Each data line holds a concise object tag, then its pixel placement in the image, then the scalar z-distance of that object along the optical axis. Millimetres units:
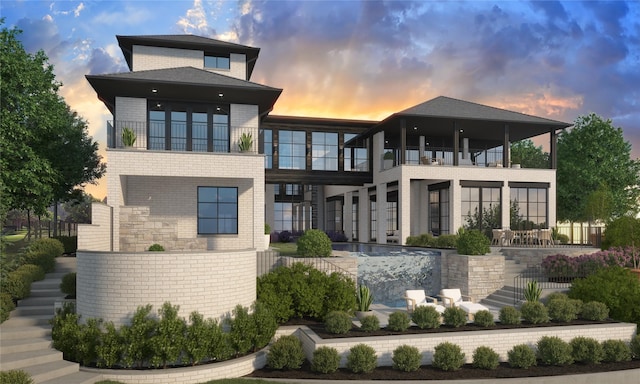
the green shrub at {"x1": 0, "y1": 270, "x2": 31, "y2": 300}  12609
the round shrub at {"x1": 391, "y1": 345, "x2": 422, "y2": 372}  10664
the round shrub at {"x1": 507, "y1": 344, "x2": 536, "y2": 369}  11195
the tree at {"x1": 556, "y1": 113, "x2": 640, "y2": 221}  34344
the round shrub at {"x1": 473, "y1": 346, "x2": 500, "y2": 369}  11000
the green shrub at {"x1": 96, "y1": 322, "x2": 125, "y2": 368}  9961
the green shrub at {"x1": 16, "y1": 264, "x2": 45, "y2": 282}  13659
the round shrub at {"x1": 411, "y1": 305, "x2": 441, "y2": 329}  12328
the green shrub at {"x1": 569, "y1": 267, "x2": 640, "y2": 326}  13789
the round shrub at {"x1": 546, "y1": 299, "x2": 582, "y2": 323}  13258
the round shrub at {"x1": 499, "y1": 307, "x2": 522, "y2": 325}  12750
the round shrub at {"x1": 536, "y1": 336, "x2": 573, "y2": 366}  11383
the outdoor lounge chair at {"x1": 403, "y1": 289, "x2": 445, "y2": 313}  15088
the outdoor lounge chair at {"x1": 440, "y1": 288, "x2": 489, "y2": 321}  14297
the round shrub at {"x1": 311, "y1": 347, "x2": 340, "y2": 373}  10430
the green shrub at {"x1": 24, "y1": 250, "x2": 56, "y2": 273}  15055
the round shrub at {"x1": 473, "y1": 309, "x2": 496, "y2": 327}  12510
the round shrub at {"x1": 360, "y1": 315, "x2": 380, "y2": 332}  11859
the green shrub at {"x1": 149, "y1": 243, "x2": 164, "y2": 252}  15031
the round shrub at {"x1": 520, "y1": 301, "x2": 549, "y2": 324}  12938
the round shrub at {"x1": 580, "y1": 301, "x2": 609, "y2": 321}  13320
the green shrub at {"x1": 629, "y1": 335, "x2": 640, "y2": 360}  12055
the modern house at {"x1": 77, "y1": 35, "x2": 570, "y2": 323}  11086
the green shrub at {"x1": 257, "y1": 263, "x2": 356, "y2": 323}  13078
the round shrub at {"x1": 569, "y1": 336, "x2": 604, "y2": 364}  11586
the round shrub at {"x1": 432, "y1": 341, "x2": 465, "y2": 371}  10805
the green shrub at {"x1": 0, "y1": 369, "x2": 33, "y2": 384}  7916
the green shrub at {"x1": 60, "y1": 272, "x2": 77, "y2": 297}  13195
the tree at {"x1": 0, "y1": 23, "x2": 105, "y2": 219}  17750
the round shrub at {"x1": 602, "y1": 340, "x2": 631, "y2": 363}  11789
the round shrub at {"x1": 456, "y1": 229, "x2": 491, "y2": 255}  19172
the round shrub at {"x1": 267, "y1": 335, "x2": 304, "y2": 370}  10766
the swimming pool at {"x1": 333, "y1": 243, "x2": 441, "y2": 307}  19344
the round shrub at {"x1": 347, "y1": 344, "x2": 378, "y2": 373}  10484
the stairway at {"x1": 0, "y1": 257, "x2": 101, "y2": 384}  9461
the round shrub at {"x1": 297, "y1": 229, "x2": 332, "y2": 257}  16672
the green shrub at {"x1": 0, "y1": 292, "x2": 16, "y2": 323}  11599
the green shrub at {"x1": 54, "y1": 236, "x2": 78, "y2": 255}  19312
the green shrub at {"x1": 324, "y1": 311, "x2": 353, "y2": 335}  11641
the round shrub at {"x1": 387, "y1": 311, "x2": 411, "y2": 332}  11992
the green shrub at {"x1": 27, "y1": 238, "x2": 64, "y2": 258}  15930
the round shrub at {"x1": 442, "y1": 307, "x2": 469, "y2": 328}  12531
